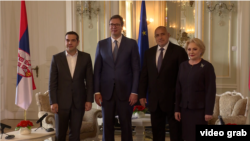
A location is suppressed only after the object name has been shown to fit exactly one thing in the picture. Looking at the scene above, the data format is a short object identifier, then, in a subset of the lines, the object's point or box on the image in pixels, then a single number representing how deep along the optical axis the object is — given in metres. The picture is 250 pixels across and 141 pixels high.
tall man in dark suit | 2.96
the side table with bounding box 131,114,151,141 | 3.82
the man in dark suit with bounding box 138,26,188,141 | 2.95
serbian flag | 4.33
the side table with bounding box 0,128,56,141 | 3.06
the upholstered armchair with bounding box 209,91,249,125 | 3.60
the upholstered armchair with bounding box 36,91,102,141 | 3.67
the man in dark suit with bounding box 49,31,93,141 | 2.99
